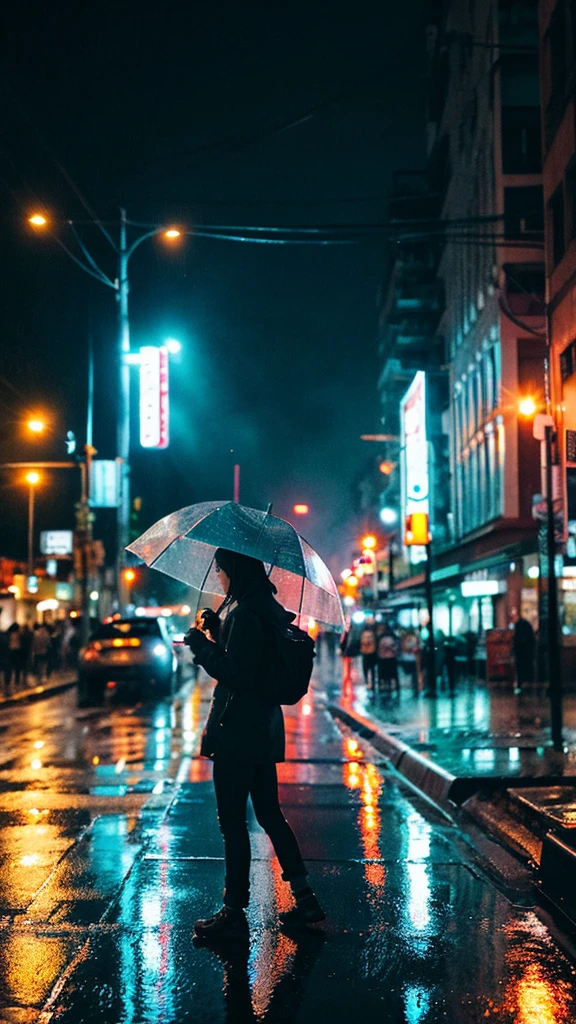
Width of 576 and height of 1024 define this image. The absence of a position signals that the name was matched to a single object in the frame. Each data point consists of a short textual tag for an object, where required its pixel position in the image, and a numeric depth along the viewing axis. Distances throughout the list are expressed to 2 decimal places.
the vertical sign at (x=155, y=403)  41.84
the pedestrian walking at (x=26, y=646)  32.78
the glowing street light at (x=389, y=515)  78.31
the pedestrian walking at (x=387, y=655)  26.09
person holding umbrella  5.81
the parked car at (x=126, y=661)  23.77
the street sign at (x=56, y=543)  49.75
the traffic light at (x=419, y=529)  25.98
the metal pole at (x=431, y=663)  24.41
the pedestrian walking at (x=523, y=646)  26.38
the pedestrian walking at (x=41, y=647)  35.81
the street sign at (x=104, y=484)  37.56
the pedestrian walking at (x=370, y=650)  27.27
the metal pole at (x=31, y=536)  50.54
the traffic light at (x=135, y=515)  46.78
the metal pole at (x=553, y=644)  13.32
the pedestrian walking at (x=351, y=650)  31.30
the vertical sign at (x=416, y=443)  31.33
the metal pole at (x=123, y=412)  35.56
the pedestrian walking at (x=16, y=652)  32.17
